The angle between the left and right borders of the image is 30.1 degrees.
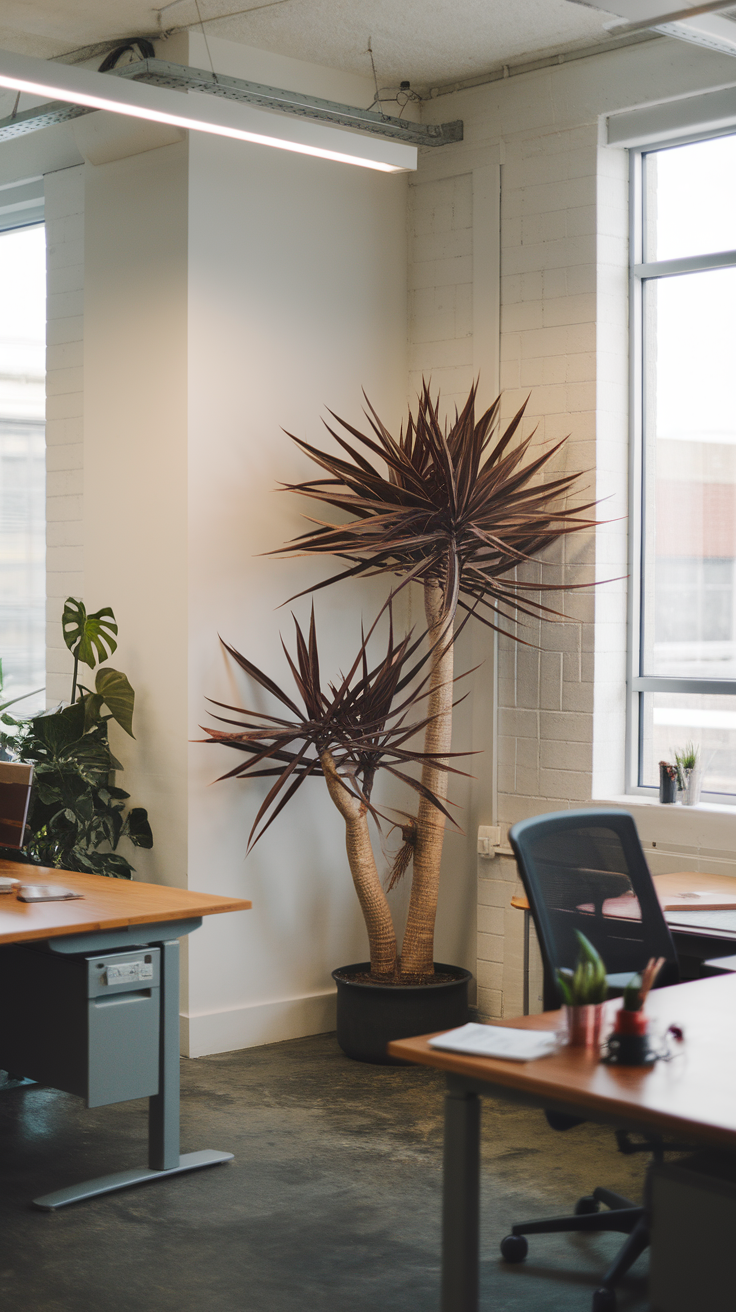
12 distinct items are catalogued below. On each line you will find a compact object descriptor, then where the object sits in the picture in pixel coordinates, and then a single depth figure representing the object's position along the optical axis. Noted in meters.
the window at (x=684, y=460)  4.96
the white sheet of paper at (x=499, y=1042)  2.41
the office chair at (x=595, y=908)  3.04
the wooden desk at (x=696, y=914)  3.68
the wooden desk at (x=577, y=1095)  2.13
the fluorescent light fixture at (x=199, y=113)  3.59
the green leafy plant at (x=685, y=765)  4.88
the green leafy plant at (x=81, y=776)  4.94
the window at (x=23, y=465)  6.28
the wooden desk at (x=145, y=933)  3.46
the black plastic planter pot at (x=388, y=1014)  4.91
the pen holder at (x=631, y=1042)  2.38
